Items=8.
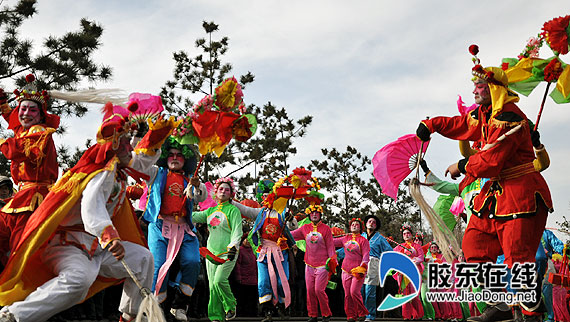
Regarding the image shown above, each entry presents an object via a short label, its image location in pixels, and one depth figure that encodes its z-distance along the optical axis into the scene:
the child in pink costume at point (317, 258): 10.16
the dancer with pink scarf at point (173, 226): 6.86
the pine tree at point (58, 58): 11.07
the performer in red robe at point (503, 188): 4.78
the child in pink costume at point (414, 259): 14.42
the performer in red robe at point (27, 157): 5.08
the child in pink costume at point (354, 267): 11.23
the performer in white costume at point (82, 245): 3.87
